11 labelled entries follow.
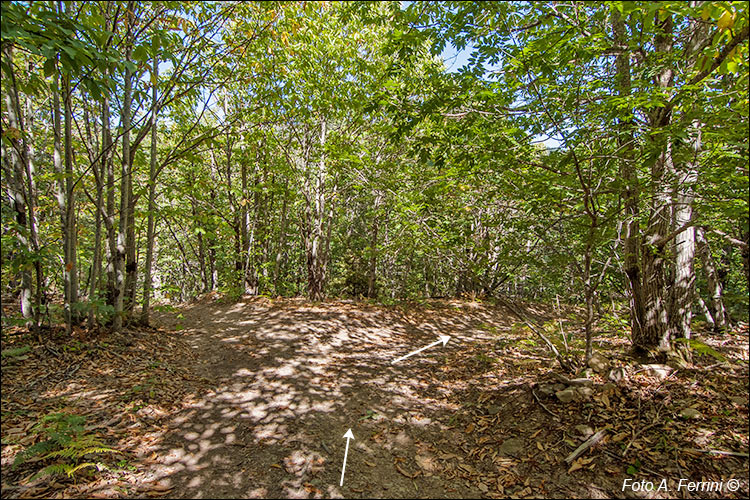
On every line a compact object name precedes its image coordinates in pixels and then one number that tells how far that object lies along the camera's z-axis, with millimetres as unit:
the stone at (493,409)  4117
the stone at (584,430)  3330
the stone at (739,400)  3213
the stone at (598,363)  4268
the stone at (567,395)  3816
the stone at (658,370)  3897
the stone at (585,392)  3791
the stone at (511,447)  3404
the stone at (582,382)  3938
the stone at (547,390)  4032
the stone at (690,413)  3172
